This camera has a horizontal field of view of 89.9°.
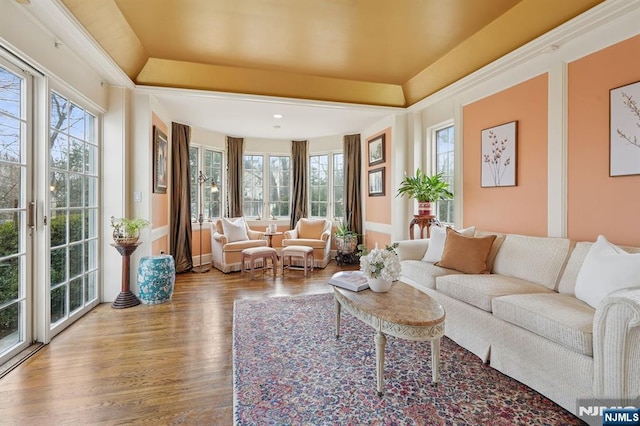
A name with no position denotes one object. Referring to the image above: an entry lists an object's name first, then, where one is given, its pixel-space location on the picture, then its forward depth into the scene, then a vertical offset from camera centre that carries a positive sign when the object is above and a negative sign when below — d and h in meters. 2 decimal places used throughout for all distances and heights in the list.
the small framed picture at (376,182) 5.45 +0.51
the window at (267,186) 6.86 +0.54
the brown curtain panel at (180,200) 5.24 +0.18
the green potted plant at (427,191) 4.05 +0.26
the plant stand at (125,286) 3.48 -0.84
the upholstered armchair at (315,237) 5.66 -0.50
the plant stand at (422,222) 4.21 -0.15
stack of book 2.46 -0.56
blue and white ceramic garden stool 3.61 -0.78
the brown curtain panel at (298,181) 6.75 +0.63
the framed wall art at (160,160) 4.23 +0.70
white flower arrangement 2.31 -0.40
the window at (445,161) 4.32 +0.70
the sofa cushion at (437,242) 3.42 -0.34
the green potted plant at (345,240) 5.87 -0.54
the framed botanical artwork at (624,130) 2.30 +0.60
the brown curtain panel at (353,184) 6.22 +0.53
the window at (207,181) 6.00 +0.60
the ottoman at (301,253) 5.20 -0.70
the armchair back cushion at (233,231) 5.56 -0.35
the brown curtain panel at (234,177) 6.48 +0.69
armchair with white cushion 5.26 -0.53
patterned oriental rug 1.73 -1.10
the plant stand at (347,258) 5.91 -0.88
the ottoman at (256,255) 4.93 -0.69
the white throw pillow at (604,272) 1.87 -0.38
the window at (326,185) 6.79 +0.56
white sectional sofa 1.53 -0.67
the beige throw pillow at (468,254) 2.98 -0.41
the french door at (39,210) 2.29 +0.01
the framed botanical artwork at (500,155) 3.30 +0.60
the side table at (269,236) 5.62 -0.45
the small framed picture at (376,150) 5.38 +1.05
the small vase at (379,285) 2.35 -0.55
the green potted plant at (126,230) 3.46 -0.21
